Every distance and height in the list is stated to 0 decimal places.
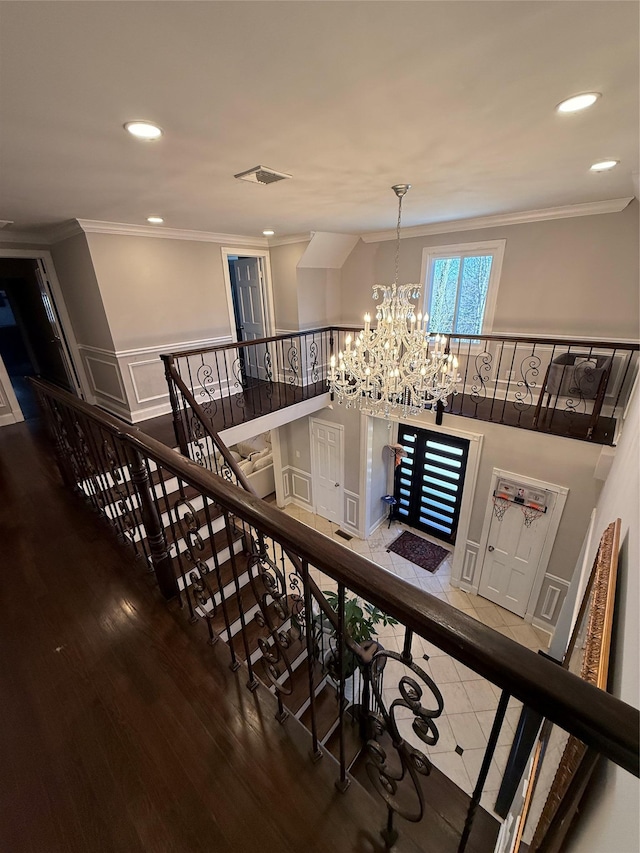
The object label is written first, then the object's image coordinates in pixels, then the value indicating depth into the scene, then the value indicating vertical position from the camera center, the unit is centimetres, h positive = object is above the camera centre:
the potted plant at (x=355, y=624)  275 -264
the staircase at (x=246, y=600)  119 -189
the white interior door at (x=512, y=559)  427 -331
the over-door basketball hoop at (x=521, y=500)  410 -245
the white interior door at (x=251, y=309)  570 -16
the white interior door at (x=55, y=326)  469 -28
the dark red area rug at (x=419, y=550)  549 -406
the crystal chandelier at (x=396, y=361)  291 -55
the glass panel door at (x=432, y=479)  553 -300
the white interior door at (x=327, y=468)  600 -295
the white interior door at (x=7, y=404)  453 -123
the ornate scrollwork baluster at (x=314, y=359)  565 -97
